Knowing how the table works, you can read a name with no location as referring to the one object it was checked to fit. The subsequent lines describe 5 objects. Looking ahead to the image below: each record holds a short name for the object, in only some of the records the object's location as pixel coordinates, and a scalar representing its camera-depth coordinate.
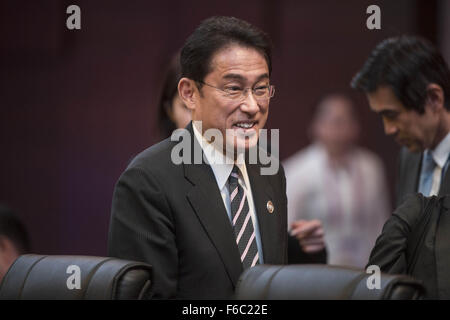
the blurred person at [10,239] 6.10
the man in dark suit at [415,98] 5.73
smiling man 3.90
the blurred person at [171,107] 5.97
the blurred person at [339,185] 10.52
